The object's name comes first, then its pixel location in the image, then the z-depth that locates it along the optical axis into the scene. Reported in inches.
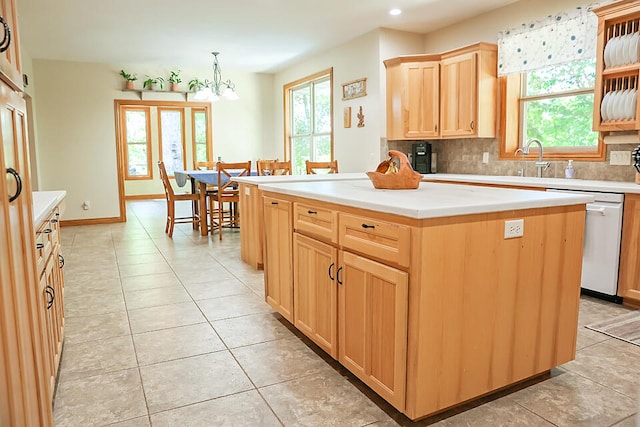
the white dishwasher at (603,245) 124.9
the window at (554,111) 159.2
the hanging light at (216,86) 248.8
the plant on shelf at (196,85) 304.8
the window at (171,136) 415.2
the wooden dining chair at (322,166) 218.1
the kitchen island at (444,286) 66.6
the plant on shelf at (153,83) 291.7
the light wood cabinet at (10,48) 45.6
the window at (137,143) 409.7
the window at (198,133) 409.7
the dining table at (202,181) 232.3
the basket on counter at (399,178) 94.1
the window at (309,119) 268.1
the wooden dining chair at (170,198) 235.0
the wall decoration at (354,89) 223.6
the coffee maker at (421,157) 213.3
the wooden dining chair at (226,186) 222.5
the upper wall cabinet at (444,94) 183.6
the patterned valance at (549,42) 152.3
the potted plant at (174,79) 298.7
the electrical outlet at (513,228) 72.2
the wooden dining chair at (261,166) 236.9
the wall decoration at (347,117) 237.5
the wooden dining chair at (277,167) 227.9
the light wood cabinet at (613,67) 130.0
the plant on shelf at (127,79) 285.0
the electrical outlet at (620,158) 144.7
